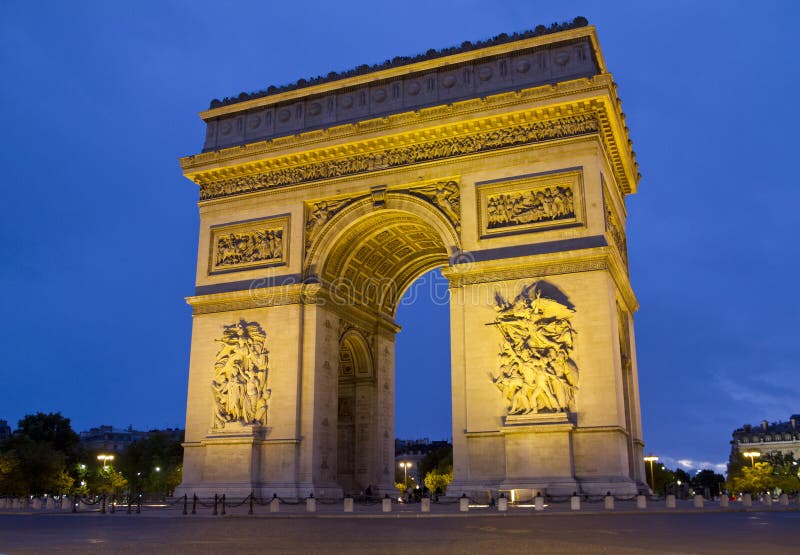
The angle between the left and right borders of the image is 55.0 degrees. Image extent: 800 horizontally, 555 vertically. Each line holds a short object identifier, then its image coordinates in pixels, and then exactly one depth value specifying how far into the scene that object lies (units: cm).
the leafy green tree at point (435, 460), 7729
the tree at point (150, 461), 6155
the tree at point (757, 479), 5606
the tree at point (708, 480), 10692
